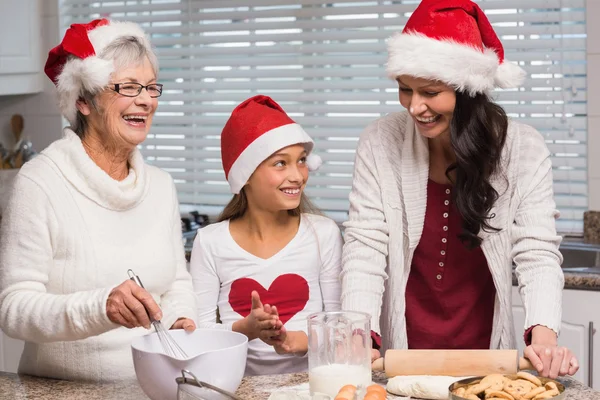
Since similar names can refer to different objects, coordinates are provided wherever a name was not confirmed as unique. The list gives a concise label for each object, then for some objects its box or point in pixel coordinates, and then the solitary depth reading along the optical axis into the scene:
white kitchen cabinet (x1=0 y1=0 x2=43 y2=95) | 4.50
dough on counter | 2.22
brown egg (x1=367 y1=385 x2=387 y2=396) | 2.09
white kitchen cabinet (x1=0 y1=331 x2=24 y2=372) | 4.17
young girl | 2.84
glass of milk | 2.19
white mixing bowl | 2.08
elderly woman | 2.38
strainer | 1.96
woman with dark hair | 2.60
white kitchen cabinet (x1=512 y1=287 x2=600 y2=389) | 3.45
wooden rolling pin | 2.27
